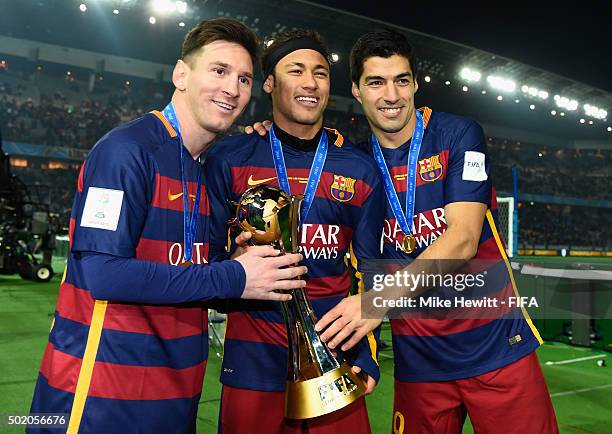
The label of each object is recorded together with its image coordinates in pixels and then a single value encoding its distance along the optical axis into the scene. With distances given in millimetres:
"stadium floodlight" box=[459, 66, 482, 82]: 27495
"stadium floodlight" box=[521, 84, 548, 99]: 30705
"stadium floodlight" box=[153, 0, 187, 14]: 20453
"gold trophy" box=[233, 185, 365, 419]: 1704
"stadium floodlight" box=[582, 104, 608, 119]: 34125
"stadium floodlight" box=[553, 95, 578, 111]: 32625
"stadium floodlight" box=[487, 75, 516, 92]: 28875
